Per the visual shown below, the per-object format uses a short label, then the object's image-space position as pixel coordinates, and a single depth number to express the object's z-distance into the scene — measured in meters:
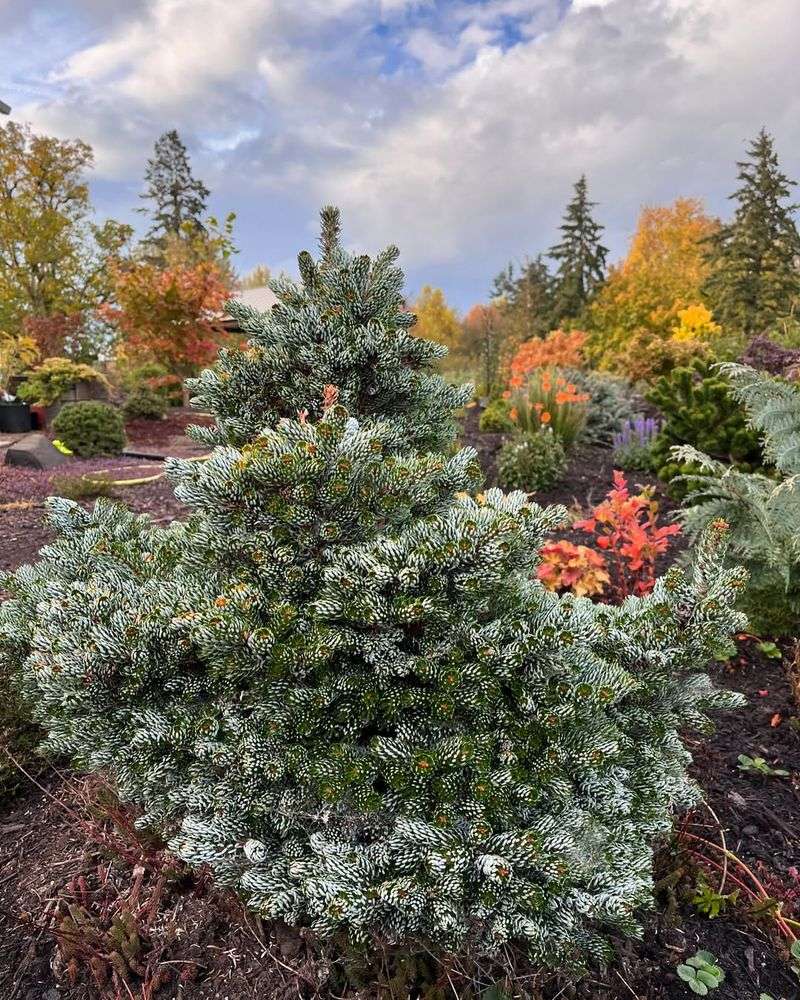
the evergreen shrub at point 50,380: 13.47
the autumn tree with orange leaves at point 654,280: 23.92
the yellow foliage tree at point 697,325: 14.97
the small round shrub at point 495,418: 10.02
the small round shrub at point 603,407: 9.41
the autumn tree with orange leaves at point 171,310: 15.51
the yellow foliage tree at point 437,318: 32.62
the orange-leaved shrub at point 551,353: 12.06
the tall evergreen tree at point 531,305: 26.55
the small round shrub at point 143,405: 14.99
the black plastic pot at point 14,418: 13.12
